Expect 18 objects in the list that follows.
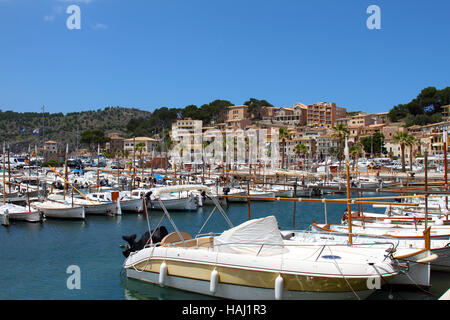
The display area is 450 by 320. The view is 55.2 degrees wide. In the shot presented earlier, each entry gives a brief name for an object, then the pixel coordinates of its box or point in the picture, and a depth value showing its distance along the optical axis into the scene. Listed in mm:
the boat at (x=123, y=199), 44656
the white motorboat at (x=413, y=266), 16422
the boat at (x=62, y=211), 39531
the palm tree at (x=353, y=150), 110138
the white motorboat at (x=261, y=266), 14477
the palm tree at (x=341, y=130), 91500
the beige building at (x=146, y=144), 164725
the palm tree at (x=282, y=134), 104438
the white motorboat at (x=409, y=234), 19406
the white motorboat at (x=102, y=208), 42844
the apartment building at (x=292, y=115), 186812
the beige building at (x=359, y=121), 168125
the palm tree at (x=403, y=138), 88369
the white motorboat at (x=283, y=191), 61597
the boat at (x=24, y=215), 37406
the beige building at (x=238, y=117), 181000
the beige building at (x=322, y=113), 186375
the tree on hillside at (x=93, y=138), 169500
